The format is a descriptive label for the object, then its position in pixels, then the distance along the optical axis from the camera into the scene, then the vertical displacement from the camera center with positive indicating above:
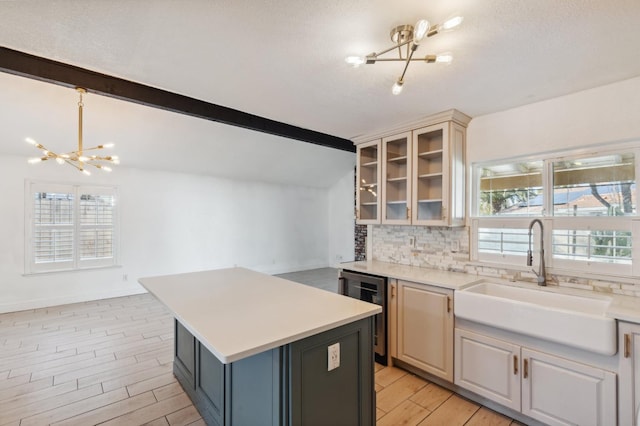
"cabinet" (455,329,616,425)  1.78 -1.08
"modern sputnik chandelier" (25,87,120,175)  3.53 +0.70
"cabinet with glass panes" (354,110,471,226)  2.82 +0.45
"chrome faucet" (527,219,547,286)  2.43 -0.36
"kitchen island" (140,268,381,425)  1.41 -0.69
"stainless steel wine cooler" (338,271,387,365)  2.87 -0.77
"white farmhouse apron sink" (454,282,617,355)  1.74 -0.64
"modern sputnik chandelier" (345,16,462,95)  1.40 +0.89
